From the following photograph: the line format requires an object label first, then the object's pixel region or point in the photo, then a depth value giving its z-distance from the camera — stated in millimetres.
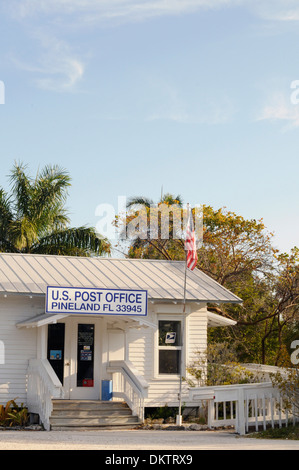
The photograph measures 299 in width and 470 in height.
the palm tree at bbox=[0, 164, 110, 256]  30344
